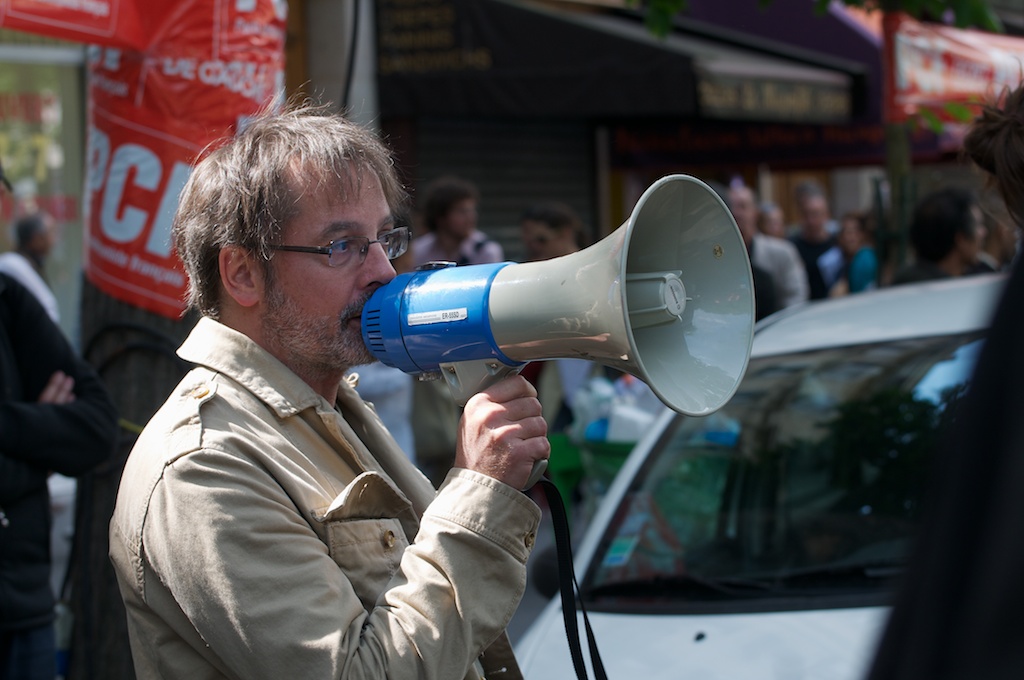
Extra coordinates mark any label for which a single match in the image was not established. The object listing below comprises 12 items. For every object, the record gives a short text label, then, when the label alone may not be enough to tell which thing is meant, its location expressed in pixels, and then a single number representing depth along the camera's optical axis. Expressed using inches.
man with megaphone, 59.3
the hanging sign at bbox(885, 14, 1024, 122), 237.9
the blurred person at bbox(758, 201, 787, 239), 393.7
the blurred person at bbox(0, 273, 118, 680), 106.7
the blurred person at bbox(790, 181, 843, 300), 349.1
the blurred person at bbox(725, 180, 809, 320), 292.0
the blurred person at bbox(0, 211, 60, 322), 261.6
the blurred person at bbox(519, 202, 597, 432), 221.5
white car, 101.3
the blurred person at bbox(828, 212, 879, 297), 313.1
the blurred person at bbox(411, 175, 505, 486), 217.8
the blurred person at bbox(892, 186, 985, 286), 200.1
